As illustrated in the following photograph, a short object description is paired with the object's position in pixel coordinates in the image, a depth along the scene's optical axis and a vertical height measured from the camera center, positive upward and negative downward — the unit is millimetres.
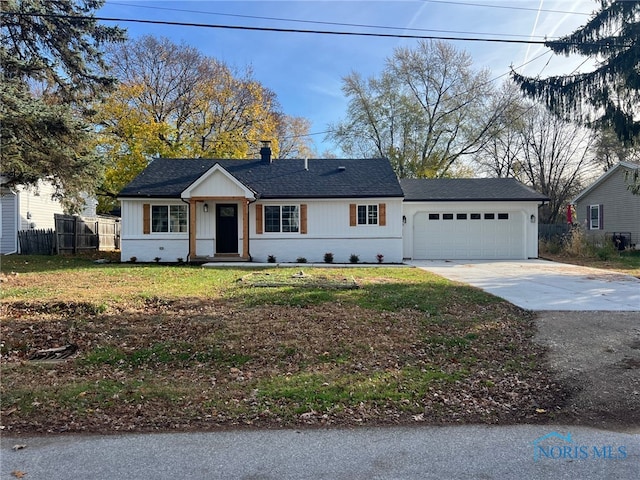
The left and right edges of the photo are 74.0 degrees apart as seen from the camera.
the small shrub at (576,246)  19938 -483
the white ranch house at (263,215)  16844 +986
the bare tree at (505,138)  30172 +7554
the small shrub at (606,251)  19078 -719
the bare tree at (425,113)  30641 +9164
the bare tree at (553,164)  33500 +5846
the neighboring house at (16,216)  18734 +1167
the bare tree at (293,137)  36812 +8879
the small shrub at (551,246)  21938 -532
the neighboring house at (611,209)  22609 +1557
